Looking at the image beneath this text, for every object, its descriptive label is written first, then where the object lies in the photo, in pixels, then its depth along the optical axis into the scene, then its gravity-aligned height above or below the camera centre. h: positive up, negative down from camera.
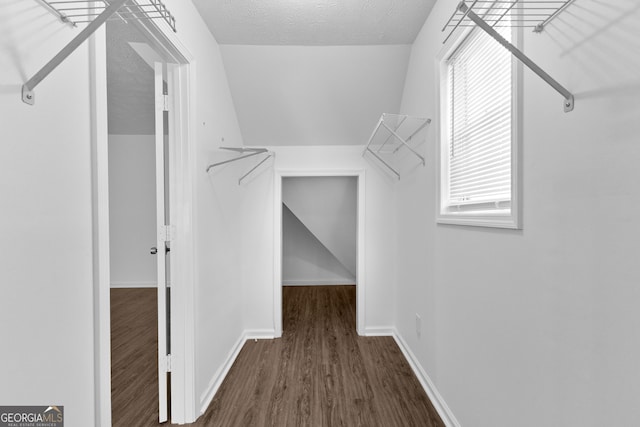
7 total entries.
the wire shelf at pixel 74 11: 0.76 +0.58
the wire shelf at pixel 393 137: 1.92 +0.63
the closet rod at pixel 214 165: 1.84 +0.32
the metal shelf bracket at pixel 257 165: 2.57 +0.45
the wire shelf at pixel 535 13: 0.83 +0.64
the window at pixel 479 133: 1.13 +0.38
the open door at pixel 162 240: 1.58 -0.15
